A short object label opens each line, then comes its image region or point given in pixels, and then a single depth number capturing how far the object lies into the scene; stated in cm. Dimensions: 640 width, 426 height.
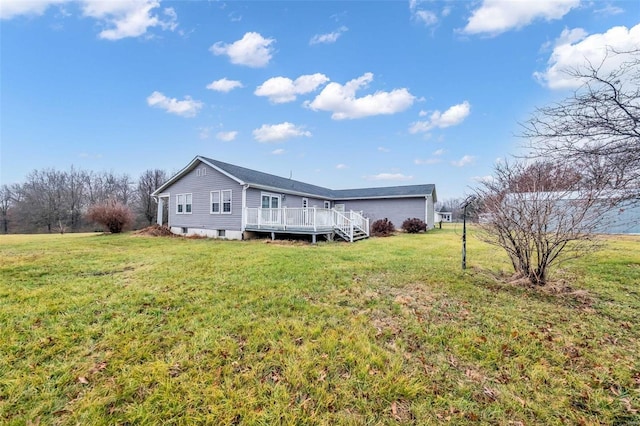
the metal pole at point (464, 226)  658
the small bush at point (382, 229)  1650
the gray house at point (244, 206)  1271
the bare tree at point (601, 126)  457
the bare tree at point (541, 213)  475
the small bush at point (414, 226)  1839
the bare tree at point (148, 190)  3133
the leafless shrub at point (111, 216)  1678
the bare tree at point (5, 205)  3017
